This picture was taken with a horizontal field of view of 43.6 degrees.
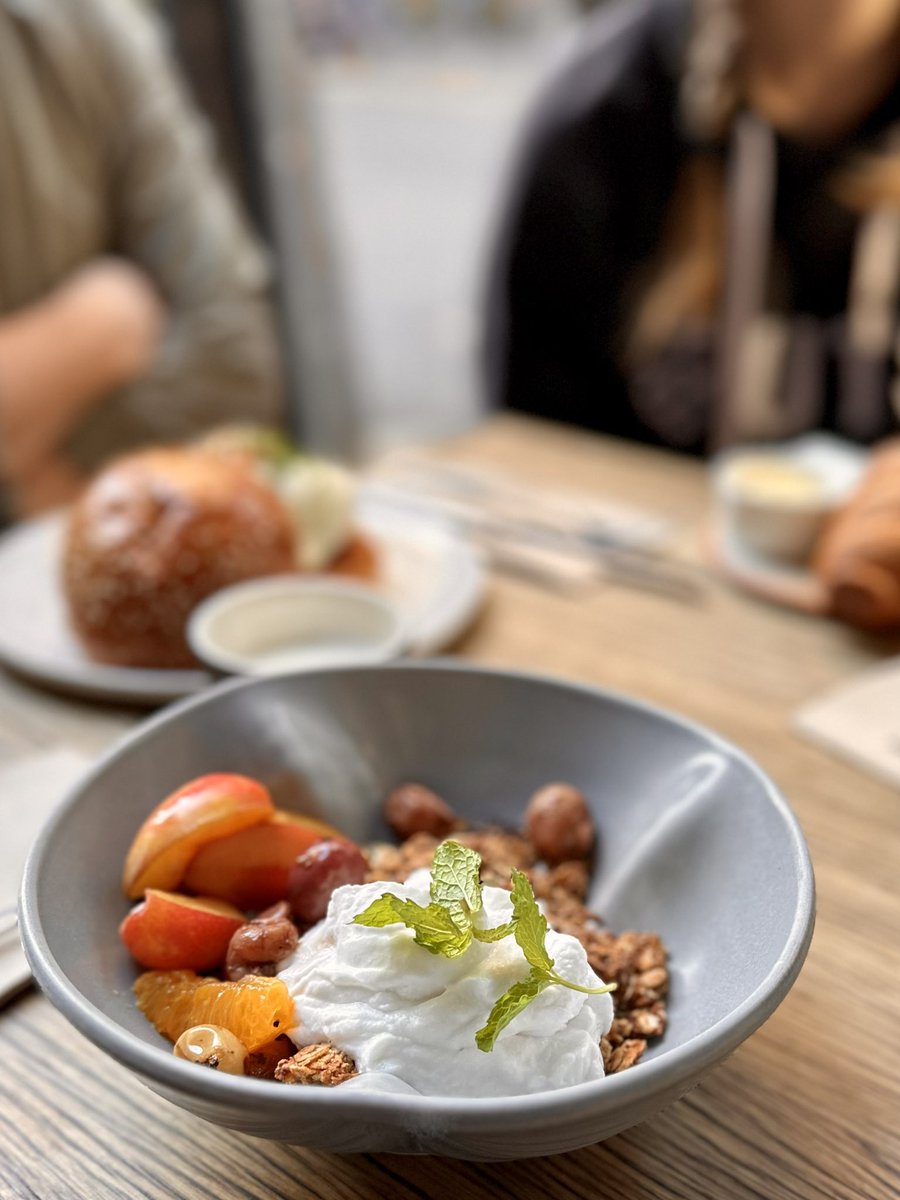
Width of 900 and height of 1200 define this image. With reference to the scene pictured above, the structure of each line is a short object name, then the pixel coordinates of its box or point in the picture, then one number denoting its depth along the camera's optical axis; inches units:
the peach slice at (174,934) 23.4
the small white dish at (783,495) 49.9
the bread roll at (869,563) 43.7
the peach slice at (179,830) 24.9
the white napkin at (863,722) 35.9
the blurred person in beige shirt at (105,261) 77.6
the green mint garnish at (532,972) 19.3
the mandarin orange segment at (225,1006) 20.8
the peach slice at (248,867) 25.3
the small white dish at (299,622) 40.3
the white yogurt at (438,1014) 19.4
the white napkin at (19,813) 26.7
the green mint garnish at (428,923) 20.5
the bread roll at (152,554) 41.8
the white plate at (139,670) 39.9
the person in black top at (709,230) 78.7
